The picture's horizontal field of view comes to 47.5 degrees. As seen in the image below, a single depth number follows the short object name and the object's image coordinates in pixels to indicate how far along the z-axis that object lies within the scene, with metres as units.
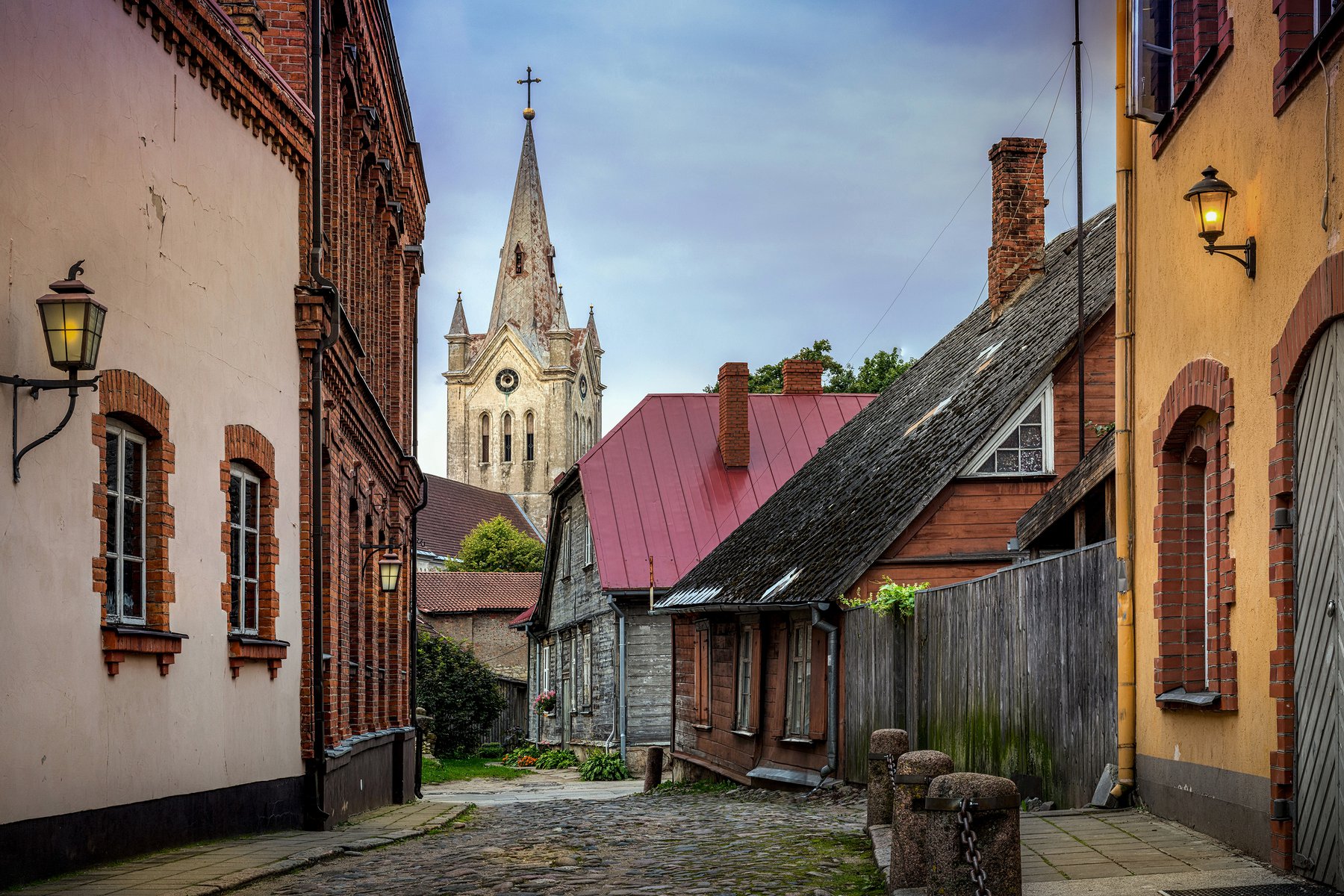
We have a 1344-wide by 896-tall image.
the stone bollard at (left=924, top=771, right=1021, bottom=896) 6.26
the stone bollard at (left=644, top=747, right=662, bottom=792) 25.55
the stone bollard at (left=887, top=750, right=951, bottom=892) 7.61
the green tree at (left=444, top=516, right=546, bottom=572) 78.50
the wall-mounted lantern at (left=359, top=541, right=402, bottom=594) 18.59
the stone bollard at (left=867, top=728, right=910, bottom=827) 10.38
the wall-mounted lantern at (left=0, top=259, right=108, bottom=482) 7.84
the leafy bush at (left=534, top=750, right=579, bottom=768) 34.81
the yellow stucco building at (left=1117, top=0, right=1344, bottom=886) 6.83
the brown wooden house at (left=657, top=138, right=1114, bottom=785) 17.47
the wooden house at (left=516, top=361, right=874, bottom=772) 30.91
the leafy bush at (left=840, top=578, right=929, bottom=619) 15.36
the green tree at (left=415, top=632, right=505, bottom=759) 39.88
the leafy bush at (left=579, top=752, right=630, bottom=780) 30.30
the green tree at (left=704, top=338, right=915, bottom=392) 51.41
